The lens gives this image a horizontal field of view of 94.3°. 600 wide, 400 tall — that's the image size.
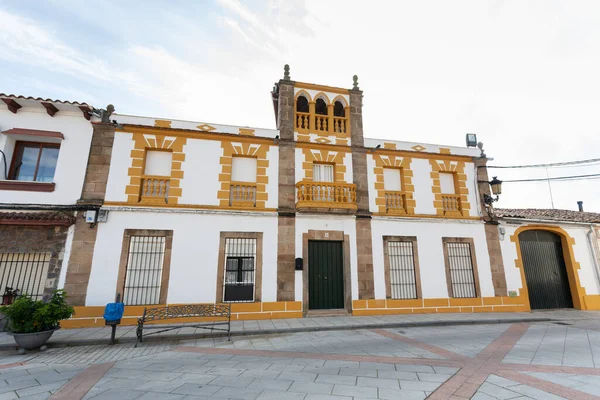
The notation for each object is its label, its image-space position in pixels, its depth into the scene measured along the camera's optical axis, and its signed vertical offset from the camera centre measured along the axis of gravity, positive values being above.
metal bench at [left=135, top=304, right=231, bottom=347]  7.45 -1.17
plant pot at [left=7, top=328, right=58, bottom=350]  6.23 -1.53
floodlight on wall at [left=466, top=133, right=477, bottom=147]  13.59 +6.22
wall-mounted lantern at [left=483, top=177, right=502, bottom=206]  12.02 +3.30
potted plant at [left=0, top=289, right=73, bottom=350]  6.24 -1.12
